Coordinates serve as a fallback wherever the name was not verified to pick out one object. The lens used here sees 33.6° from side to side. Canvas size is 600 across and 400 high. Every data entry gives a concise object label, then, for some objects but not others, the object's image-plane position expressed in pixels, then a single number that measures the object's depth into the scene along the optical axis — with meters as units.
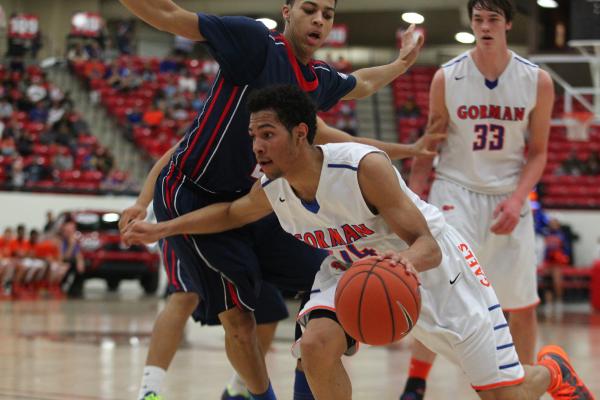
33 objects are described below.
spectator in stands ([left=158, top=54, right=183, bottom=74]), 29.31
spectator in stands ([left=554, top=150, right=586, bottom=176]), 22.02
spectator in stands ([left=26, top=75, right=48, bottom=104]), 26.06
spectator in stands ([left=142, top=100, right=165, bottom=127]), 26.08
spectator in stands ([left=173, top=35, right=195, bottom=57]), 30.62
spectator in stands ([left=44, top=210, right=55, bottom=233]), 19.48
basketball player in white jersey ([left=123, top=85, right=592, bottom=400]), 3.80
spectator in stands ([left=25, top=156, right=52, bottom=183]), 22.30
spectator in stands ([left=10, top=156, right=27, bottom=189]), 21.94
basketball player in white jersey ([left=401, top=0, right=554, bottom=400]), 5.47
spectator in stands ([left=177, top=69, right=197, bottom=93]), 28.19
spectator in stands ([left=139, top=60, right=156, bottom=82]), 28.70
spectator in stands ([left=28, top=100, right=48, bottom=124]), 25.50
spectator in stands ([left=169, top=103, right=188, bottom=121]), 26.58
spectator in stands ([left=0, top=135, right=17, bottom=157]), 23.20
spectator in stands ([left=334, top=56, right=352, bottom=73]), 28.67
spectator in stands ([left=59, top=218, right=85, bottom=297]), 18.03
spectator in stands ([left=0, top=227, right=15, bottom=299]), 18.77
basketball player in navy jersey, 4.25
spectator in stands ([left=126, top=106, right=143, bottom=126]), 26.12
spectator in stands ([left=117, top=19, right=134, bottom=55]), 30.48
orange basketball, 3.47
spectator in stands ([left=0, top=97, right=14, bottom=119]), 25.25
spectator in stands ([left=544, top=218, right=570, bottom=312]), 18.25
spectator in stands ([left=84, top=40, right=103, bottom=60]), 28.96
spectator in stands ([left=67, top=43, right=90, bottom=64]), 28.11
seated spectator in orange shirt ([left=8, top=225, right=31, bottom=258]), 18.80
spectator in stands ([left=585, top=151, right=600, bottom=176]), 21.80
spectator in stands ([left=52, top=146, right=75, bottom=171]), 23.20
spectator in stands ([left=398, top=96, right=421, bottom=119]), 27.34
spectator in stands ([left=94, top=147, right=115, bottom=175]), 23.34
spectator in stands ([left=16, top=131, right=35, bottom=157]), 23.55
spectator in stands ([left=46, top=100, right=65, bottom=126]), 25.34
